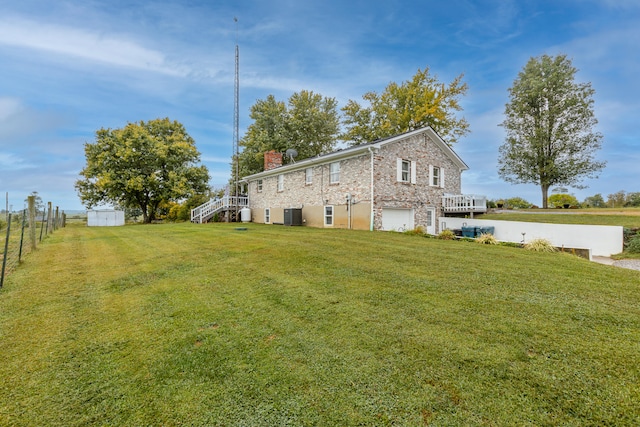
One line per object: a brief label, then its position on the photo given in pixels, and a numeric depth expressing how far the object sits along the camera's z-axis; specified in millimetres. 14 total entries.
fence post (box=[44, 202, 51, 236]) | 12594
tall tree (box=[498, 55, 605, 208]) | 22516
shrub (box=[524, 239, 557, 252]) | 8125
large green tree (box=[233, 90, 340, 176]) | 30297
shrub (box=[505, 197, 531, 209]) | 27000
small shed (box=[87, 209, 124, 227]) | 24812
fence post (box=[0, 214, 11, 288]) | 4512
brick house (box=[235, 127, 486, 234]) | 13797
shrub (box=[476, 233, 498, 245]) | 9268
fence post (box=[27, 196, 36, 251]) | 7748
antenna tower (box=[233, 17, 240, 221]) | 20141
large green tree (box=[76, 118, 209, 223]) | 24422
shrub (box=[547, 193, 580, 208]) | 26422
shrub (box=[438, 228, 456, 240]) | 10480
